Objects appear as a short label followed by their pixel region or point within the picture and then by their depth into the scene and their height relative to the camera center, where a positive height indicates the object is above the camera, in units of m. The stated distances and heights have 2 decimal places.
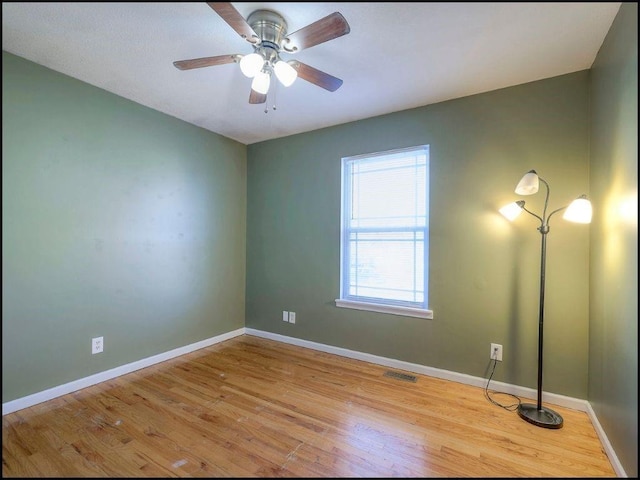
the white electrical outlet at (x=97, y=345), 2.46 -0.88
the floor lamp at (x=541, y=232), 1.87 +0.07
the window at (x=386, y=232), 2.77 +0.07
